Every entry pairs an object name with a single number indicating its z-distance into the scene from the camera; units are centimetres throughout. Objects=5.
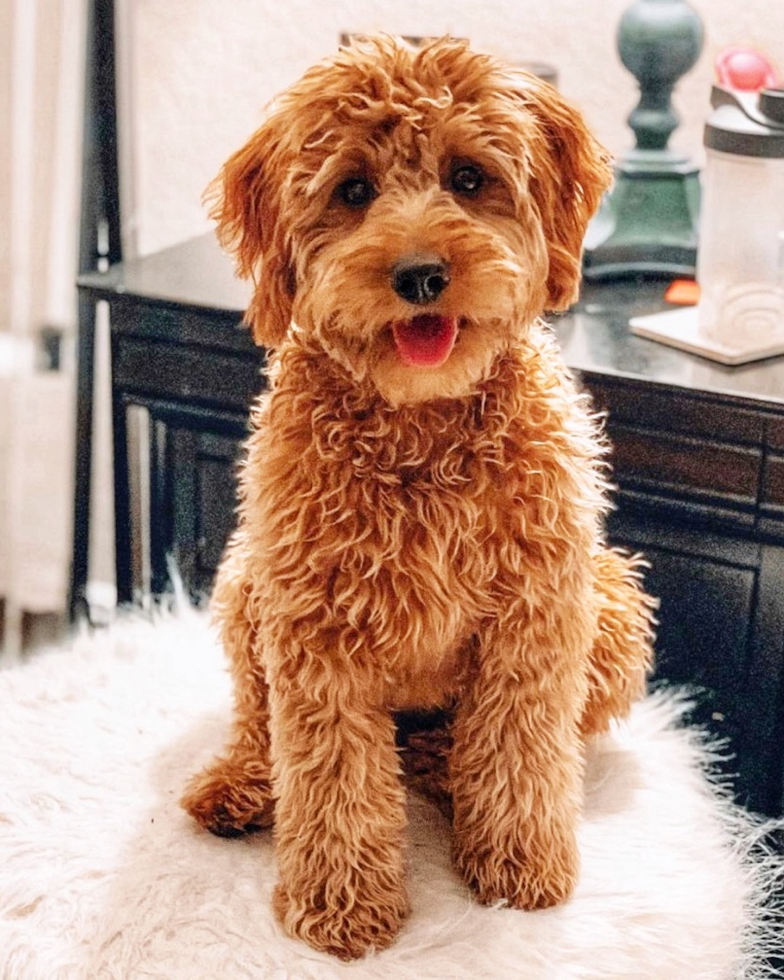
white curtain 180
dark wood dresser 126
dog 88
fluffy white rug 101
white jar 130
